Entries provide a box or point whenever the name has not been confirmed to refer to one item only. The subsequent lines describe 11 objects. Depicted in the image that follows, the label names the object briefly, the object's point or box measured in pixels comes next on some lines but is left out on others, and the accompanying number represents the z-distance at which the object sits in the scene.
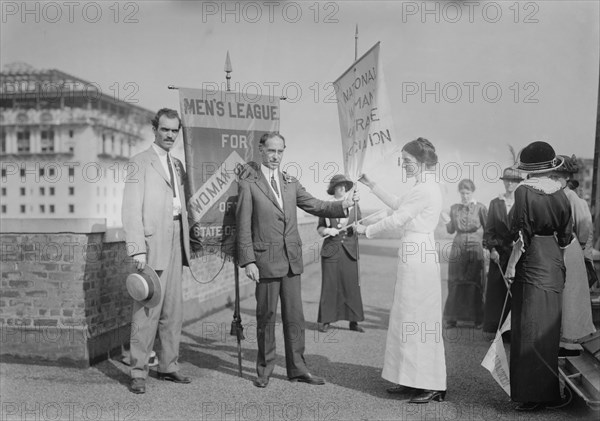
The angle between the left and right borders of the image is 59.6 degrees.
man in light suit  4.12
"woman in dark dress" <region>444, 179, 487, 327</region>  6.50
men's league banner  4.58
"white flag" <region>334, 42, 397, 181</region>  3.99
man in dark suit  4.21
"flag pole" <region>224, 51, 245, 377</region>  4.50
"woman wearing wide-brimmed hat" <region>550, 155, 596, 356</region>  4.01
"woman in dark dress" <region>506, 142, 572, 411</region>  3.54
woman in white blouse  3.70
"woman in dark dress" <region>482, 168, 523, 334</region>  5.80
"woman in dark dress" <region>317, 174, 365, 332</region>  6.53
